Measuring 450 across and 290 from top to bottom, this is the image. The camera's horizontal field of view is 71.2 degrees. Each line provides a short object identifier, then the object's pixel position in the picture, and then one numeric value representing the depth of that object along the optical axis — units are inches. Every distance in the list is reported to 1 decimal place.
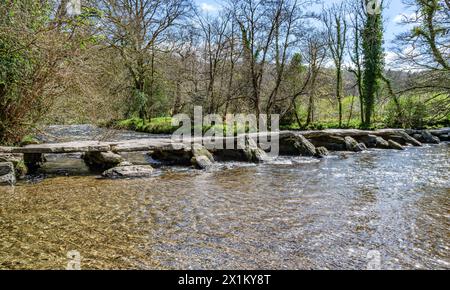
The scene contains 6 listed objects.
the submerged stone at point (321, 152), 477.4
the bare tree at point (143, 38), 639.1
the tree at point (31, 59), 253.3
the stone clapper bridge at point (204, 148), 335.9
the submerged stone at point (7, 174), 283.1
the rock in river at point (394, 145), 570.6
